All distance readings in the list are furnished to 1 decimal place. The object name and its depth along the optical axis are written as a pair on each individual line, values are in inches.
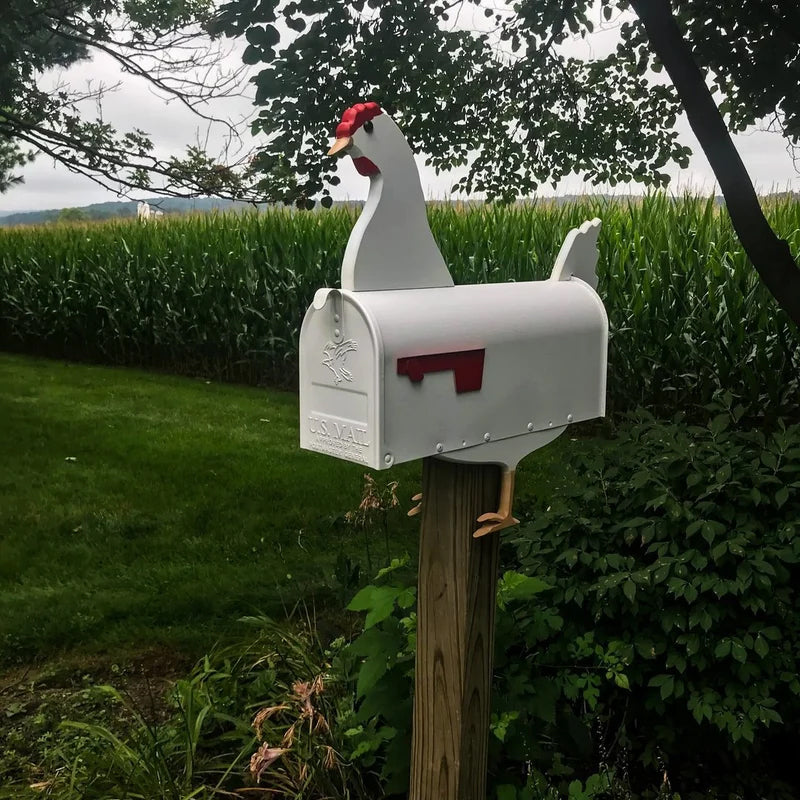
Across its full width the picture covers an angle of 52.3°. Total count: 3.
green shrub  73.0
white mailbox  50.0
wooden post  60.1
